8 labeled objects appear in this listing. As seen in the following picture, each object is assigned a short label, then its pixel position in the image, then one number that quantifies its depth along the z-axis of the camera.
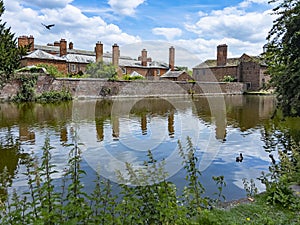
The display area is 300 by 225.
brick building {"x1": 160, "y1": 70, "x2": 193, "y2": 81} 48.47
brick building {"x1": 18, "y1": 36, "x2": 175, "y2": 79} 38.12
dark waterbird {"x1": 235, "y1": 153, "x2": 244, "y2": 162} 7.91
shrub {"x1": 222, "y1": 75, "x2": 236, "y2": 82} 47.44
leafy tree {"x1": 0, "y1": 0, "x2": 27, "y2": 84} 16.27
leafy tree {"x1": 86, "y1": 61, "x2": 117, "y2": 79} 36.75
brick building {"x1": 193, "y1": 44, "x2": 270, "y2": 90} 46.70
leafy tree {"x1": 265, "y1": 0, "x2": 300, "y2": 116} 7.82
